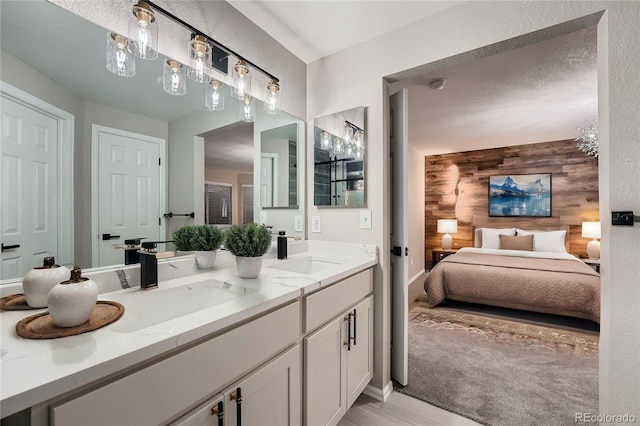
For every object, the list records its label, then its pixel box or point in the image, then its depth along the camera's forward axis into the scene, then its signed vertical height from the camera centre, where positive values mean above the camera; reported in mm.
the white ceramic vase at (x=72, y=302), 750 -233
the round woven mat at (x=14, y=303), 883 -279
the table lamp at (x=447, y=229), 5195 -295
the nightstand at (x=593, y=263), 4026 -729
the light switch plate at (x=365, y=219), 1929 -38
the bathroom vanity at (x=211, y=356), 602 -397
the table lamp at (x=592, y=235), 4128 -337
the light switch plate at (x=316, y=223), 2180 -75
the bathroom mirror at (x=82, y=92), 966 +517
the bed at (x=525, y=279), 2990 -771
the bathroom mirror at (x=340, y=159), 1979 +405
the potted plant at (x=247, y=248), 1355 -161
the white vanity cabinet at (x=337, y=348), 1284 -706
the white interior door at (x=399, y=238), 1993 -174
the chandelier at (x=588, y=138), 3414 +980
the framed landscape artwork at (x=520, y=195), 4699 +296
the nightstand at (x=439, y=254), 5156 -766
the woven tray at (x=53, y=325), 725 -302
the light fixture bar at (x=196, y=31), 1231 +899
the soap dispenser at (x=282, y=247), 1905 -222
